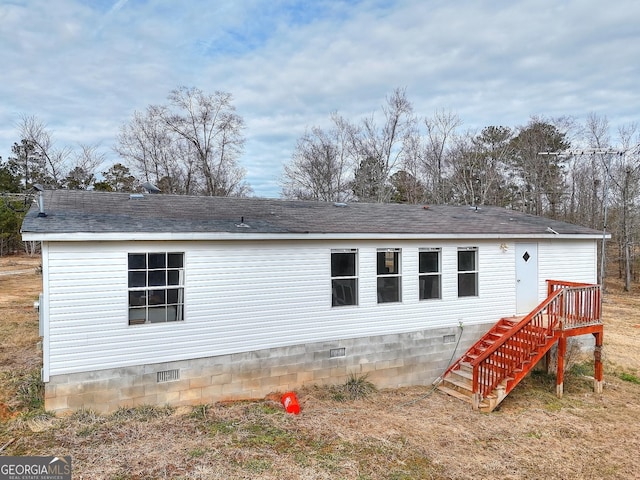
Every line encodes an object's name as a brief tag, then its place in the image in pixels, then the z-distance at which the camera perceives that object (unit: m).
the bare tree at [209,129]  30.16
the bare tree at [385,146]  27.80
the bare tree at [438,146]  28.13
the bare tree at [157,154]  30.41
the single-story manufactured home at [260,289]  6.32
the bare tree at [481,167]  27.94
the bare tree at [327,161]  29.36
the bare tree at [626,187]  23.58
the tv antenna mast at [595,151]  16.90
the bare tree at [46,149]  30.04
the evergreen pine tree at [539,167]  27.00
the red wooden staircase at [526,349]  8.04
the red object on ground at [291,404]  7.04
